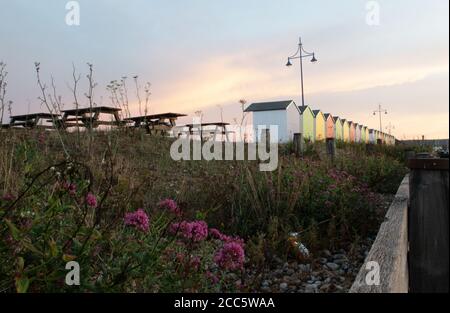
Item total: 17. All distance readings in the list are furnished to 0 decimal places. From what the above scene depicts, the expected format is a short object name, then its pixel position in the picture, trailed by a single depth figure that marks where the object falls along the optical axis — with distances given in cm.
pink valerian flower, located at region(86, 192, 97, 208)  225
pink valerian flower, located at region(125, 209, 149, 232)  210
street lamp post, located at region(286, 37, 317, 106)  1981
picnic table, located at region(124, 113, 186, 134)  1247
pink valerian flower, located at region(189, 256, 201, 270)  221
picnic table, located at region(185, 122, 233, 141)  971
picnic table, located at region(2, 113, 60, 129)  926
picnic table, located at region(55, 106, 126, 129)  842
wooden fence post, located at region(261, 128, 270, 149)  894
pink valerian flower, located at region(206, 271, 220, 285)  232
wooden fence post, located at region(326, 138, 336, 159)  971
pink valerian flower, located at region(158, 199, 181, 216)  237
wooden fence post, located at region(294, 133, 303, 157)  1055
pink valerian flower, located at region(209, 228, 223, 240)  233
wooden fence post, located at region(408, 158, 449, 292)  205
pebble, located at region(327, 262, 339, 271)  323
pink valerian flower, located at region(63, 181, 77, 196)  228
